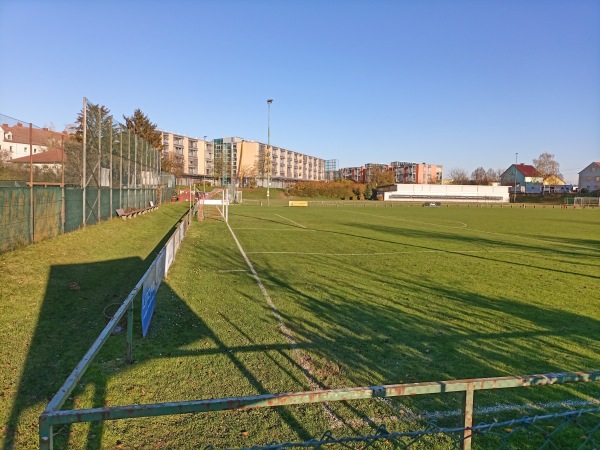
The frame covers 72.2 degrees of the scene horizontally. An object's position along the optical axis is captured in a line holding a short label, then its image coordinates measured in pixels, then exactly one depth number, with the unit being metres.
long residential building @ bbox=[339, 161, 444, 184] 159.50
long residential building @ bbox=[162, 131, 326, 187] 116.88
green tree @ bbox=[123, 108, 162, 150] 56.41
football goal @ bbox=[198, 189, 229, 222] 27.31
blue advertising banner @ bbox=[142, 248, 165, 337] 5.90
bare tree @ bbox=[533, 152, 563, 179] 117.88
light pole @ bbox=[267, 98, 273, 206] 57.97
